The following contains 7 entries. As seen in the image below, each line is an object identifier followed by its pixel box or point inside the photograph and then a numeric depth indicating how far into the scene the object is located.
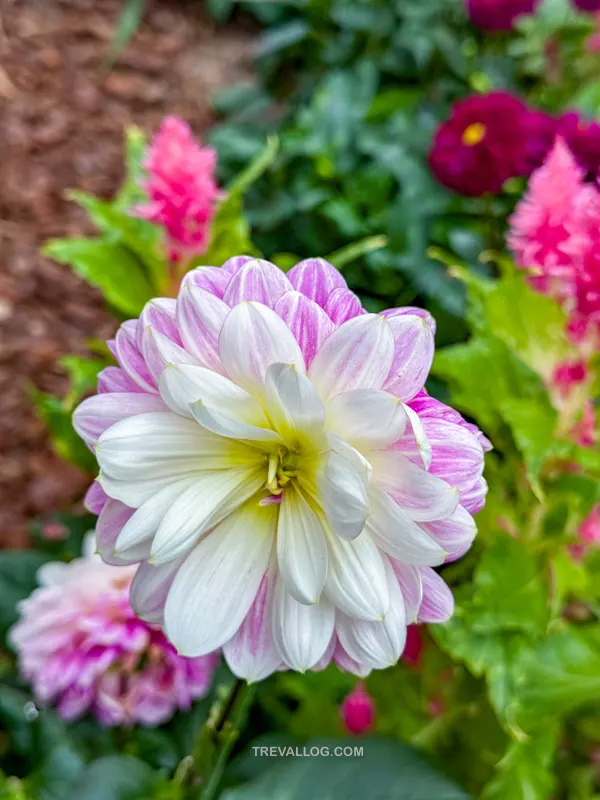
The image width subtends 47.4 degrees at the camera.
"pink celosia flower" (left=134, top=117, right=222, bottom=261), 0.60
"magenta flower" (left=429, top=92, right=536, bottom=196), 0.77
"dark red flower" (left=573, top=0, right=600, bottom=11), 1.05
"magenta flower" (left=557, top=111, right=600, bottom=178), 0.71
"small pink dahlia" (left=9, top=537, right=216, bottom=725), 0.54
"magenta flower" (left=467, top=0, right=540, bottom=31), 1.01
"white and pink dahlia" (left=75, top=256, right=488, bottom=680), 0.29
